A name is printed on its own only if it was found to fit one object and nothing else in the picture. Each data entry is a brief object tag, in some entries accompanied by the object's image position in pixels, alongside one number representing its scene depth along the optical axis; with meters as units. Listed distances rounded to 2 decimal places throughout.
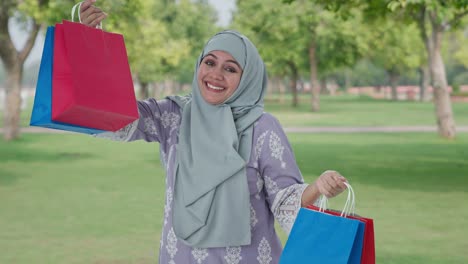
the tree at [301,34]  38.66
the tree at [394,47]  54.31
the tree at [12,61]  21.06
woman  3.26
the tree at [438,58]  20.11
